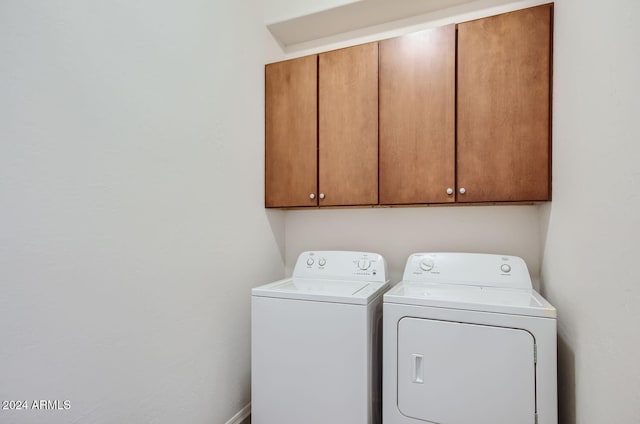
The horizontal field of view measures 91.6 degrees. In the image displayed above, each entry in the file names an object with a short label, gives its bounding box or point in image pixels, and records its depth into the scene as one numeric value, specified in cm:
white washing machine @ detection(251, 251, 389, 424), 138
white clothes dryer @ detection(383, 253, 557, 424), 117
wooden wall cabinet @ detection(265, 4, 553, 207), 149
